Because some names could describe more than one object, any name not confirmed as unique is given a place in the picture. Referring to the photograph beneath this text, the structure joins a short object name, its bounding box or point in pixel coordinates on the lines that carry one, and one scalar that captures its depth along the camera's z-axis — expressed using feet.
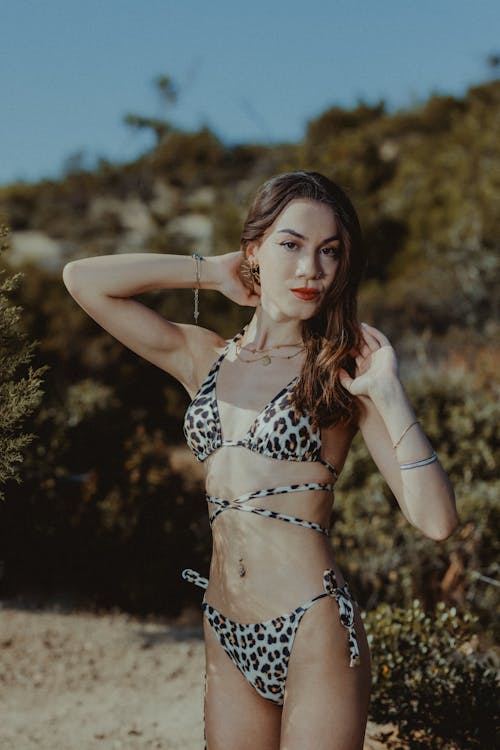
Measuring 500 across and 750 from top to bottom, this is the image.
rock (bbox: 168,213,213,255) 83.47
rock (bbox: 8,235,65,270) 80.12
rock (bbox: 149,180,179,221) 92.22
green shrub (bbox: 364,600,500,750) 12.73
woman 7.98
